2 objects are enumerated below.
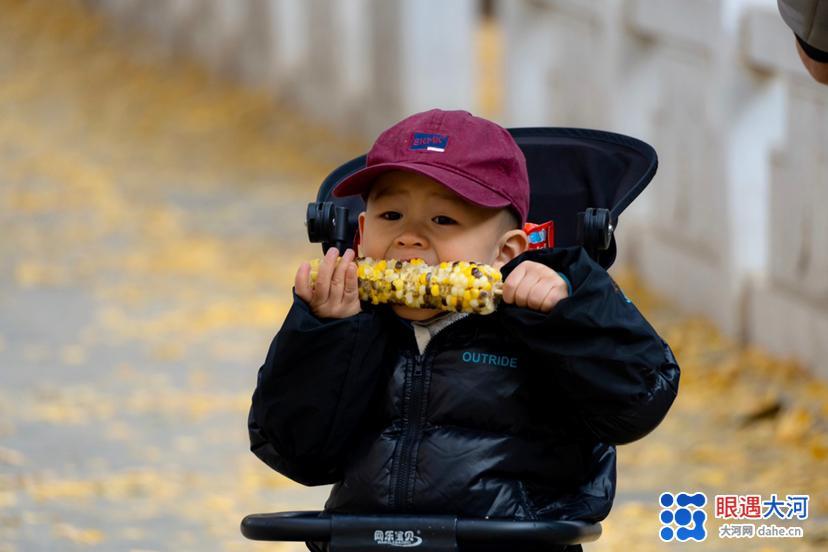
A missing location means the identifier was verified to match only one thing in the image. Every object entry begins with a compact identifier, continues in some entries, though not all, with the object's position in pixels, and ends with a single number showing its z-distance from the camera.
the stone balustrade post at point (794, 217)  15.26
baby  6.64
